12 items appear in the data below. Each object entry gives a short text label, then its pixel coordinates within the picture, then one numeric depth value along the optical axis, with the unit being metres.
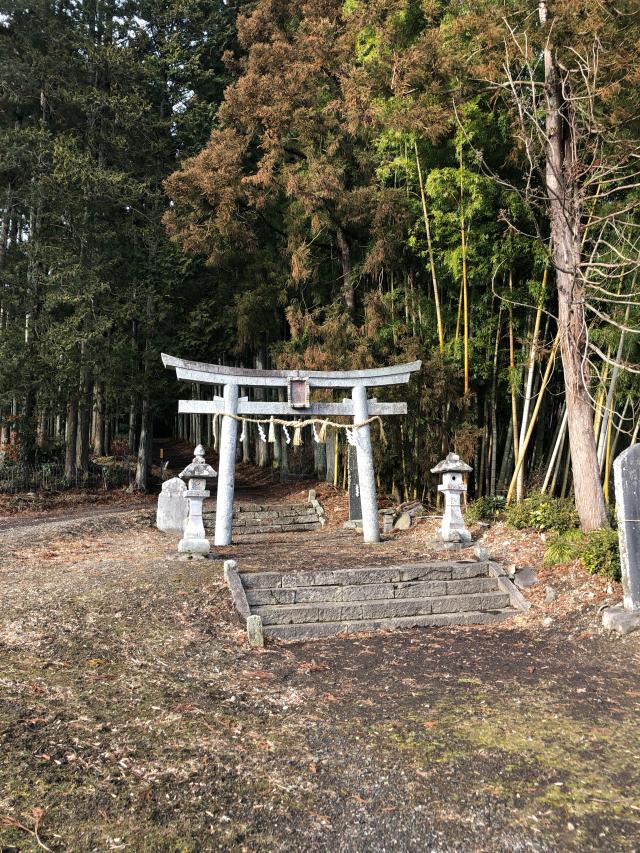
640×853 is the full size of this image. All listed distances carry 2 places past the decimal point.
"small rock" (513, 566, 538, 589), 7.09
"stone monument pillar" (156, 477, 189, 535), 11.94
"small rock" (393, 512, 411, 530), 10.85
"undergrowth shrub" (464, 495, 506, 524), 9.76
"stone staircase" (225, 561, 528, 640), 6.25
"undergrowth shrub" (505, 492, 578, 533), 8.09
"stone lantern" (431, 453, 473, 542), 8.83
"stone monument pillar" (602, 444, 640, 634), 5.54
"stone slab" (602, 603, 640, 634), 5.50
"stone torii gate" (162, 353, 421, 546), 9.77
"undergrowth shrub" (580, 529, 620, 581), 6.32
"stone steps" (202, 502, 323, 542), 12.53
